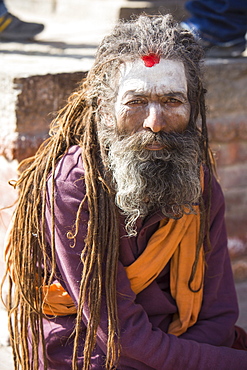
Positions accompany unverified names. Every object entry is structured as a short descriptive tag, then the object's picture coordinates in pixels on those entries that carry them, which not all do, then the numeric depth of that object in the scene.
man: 2.26
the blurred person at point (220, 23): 3.94
